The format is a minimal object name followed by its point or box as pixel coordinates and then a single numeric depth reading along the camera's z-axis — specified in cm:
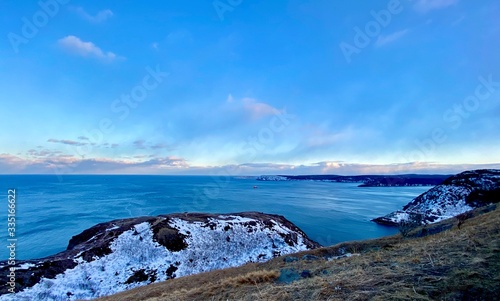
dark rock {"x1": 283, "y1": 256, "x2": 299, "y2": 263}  1809
